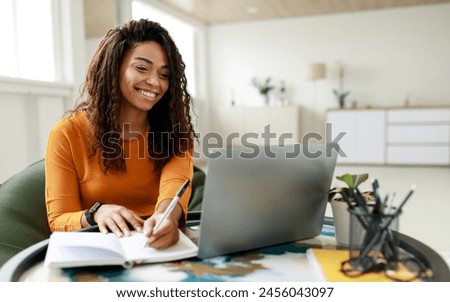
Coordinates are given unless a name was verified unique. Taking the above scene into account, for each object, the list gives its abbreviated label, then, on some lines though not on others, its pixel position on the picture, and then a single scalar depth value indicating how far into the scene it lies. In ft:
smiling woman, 2.85
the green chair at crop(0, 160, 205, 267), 3.27
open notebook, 1.80
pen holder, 1.73
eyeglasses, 1.74
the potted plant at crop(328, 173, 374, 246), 2.07
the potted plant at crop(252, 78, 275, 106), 18.19
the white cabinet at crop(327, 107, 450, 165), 14.85
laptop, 1.83
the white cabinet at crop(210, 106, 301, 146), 17.25
